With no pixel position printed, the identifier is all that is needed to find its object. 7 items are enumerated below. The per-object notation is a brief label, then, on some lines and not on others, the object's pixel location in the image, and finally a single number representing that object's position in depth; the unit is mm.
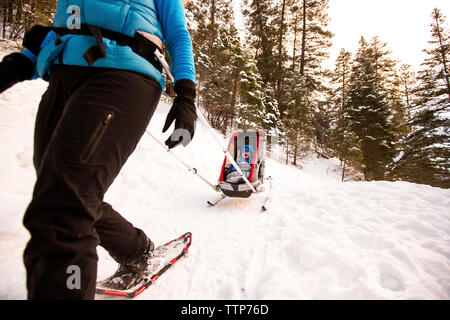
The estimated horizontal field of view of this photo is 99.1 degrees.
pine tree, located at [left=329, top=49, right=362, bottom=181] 15109
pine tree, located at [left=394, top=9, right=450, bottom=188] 9680
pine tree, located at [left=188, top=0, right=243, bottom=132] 13945
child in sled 3592
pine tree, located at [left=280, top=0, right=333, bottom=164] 15383
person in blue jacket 700
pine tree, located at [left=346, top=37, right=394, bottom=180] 15445
